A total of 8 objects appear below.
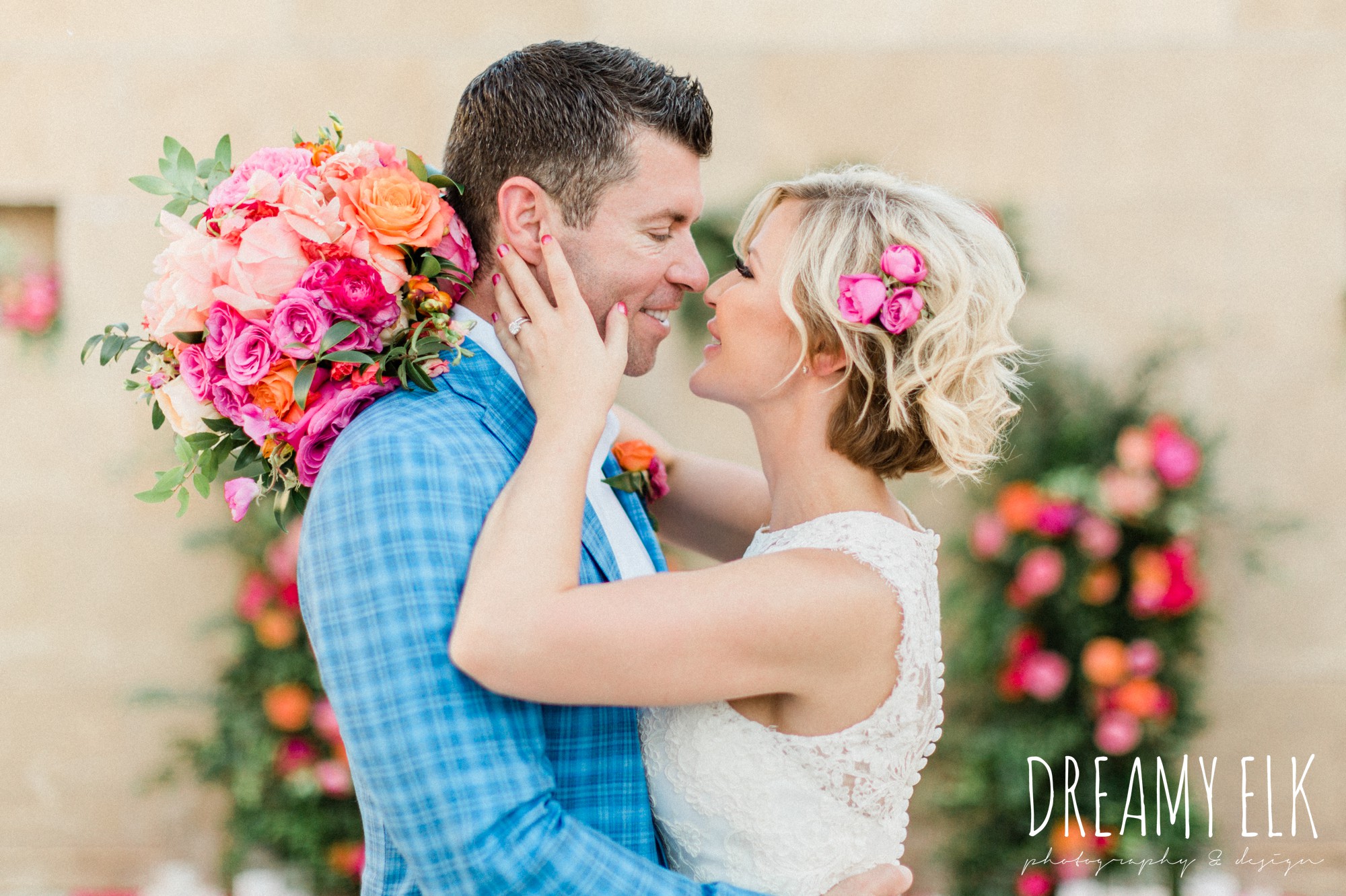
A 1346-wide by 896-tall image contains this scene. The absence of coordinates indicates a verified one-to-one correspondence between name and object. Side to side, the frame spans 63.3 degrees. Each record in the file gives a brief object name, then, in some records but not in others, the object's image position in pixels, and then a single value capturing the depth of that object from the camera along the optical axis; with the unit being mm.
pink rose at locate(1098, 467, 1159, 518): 3787
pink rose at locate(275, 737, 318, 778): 3895
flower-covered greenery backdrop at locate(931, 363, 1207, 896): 3828
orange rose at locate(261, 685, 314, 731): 3844
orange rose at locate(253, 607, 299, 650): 3871
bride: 1605
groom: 1529
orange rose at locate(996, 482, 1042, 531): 3861
